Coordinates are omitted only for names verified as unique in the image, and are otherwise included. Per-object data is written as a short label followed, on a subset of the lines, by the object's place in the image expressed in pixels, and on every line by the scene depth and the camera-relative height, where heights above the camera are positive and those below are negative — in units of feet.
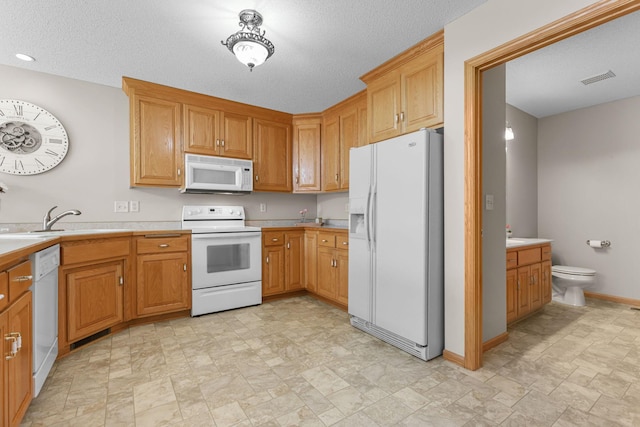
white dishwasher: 5.49 -2.00
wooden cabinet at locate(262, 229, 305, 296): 11.78 -1.91
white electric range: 10.22 -1.72
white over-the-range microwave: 10.64 +1.49
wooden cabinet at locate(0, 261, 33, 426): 4.03 -1.95
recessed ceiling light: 8.23 +4.42
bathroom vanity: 9.18 -2.06
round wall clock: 8.71 +2.31
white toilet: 11.19 -2.64
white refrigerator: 7.09 -0.74
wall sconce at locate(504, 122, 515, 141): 11.08 +2.99
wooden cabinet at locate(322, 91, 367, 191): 11.25 +3.10
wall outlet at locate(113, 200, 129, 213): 10.30 +0.31
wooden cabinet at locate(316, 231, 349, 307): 10.50 -1.94
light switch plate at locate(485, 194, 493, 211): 7.56 +0.31
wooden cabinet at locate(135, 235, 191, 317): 9.35 -1.95
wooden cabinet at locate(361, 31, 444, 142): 7.48 +3.42
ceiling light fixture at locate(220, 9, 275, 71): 6.58 +3.85
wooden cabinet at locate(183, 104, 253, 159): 10.85 +3.14
